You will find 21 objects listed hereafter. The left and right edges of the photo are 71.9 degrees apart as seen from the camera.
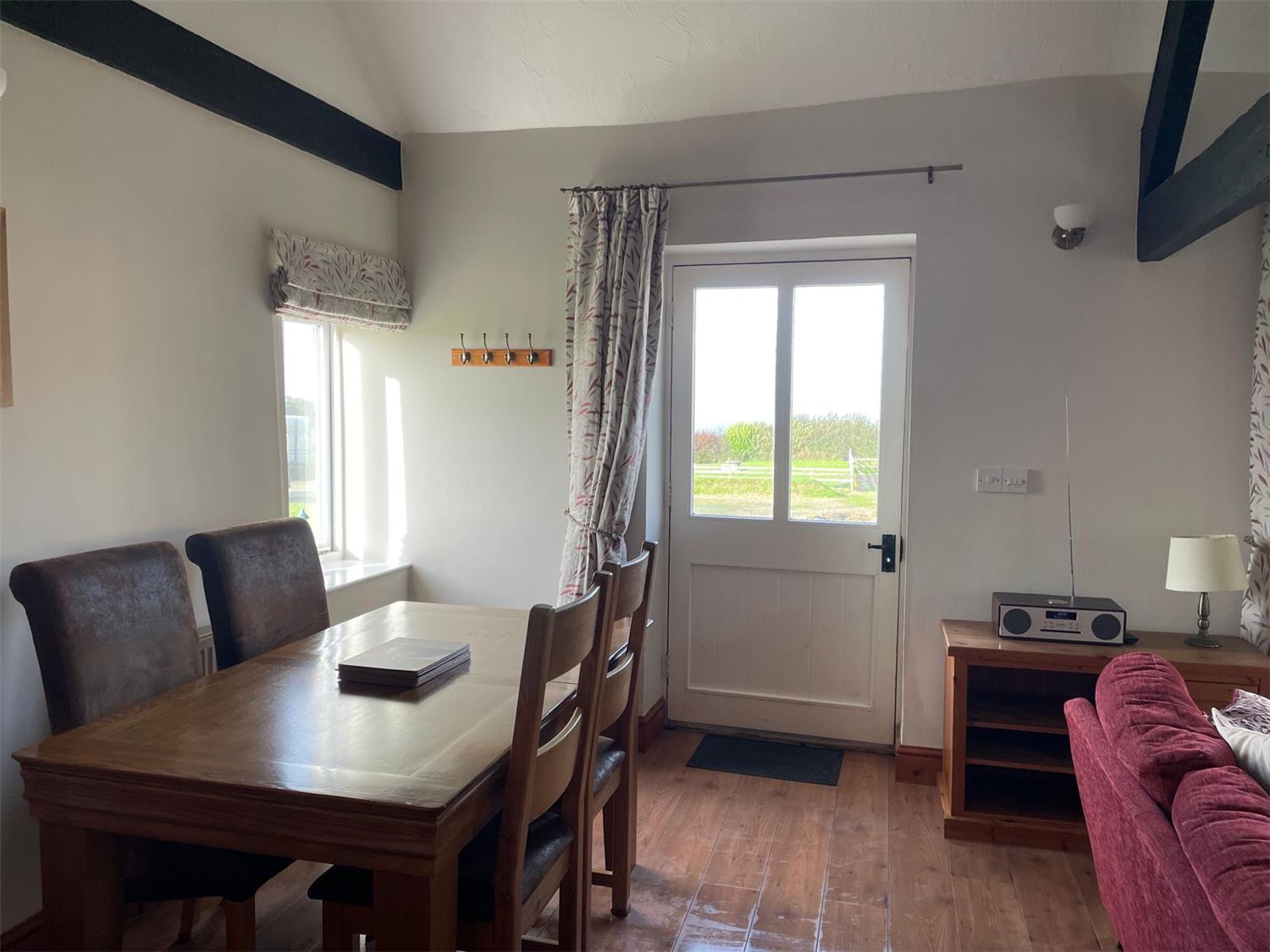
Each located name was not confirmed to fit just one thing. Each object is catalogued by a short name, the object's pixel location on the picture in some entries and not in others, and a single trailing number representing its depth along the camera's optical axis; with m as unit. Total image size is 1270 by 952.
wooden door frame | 3.41
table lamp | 2.69
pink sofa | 1.39
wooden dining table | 1.45
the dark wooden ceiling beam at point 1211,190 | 2.02
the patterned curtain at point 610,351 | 3.36
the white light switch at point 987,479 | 3.16
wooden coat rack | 3.65
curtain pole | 3.14
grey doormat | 3.39
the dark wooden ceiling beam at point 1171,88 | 2.59
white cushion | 1.62
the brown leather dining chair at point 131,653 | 1.79
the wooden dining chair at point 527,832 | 1.61
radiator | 2.70
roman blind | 3.04
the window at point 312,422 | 3.54
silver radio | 2.85
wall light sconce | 2.91
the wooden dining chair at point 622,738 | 2.10
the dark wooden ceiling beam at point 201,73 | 2.26
